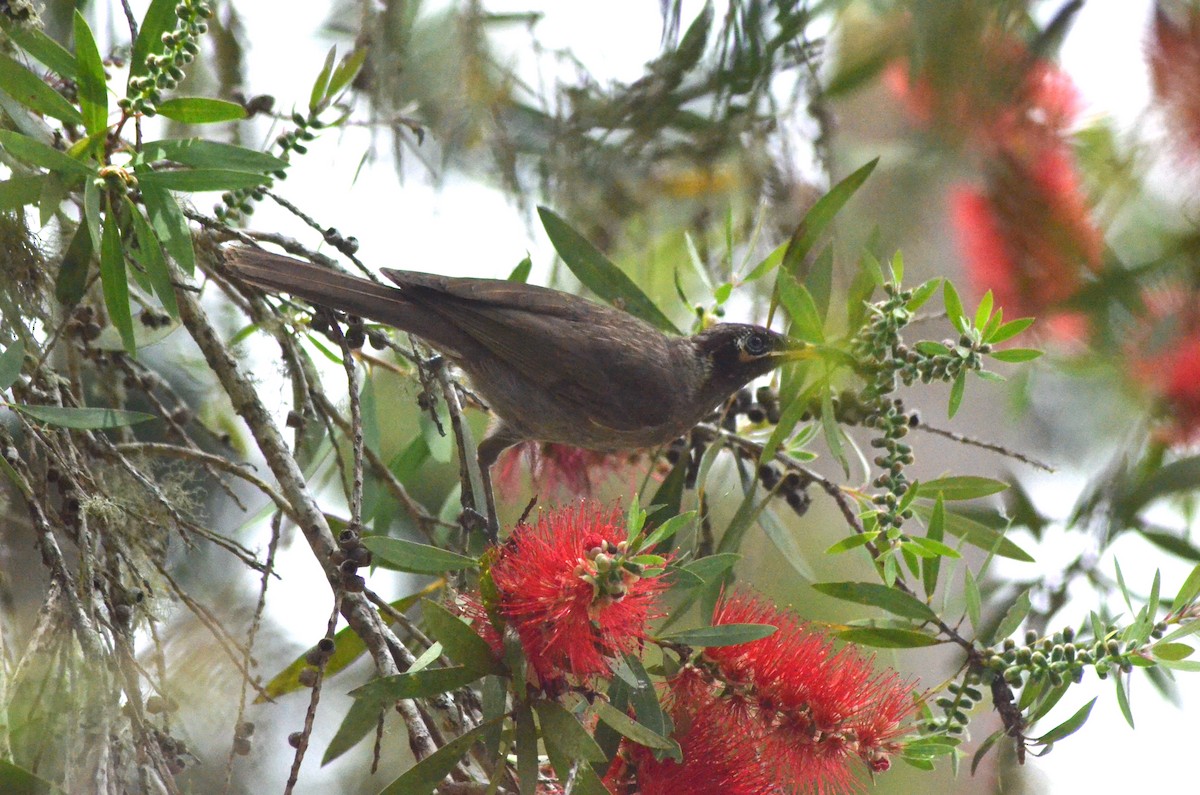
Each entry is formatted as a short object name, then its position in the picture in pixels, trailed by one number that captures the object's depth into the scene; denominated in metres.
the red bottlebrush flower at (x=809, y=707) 4.13
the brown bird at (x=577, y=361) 6.16
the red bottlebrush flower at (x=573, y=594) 3.62
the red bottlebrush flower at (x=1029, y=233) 6.39
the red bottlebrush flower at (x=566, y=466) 6.79
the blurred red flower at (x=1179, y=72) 5.95
